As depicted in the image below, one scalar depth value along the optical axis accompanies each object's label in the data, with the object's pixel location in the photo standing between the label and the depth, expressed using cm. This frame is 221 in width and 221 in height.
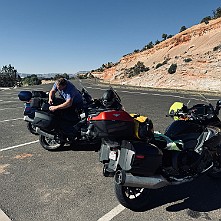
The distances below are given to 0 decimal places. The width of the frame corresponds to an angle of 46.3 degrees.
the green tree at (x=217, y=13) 6041
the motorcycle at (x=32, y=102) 607
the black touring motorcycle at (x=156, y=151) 312
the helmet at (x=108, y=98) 435
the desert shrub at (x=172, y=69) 3394
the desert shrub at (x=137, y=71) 4941
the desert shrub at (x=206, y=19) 6258
